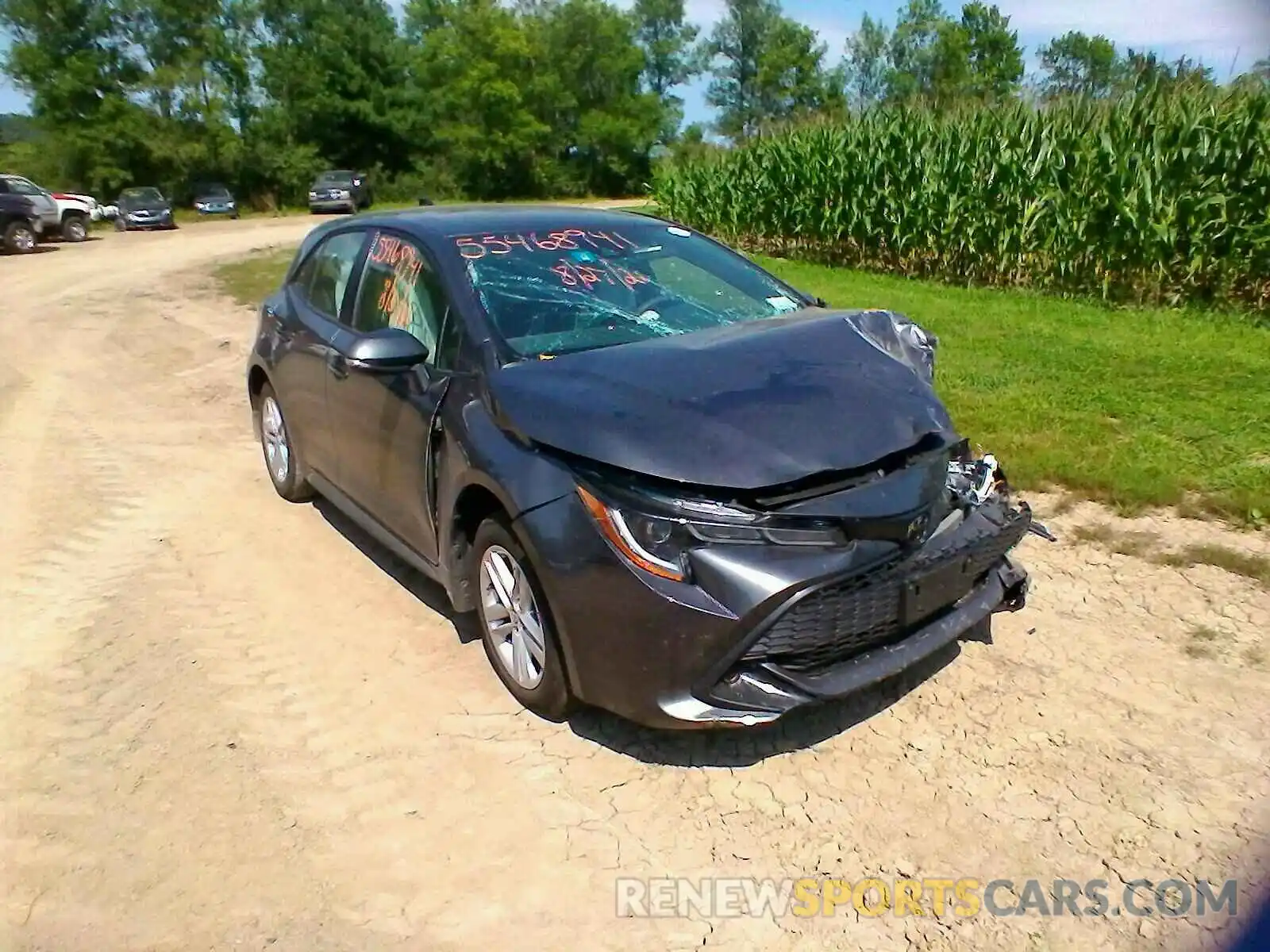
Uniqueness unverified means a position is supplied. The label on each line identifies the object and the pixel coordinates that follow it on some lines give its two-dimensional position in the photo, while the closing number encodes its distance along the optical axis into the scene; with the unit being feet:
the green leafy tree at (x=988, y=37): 252.62
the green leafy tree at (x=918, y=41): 247.29
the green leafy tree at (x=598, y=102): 176.35
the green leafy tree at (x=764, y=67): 229.25
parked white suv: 81.15
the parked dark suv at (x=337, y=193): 128.98
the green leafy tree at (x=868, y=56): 255.70
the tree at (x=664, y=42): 231.09
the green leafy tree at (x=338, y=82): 163.43
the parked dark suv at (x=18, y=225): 77.15
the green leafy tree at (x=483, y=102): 166.30
